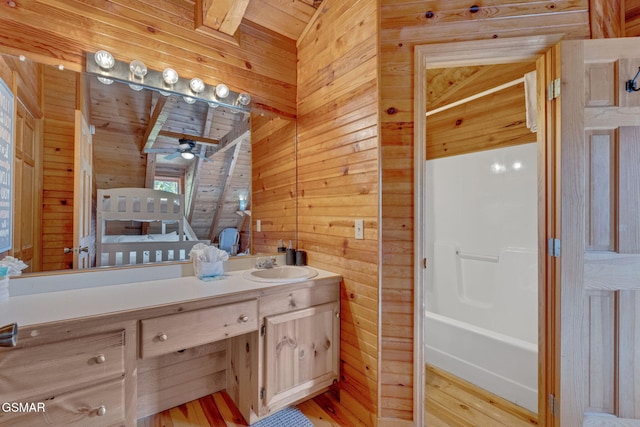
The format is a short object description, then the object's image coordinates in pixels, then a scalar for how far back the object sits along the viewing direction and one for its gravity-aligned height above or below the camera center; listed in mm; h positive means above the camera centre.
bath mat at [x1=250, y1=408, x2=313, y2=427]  1569 -1181
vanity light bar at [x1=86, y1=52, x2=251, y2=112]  1498 +784
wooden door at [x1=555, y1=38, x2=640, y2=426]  1252 -77
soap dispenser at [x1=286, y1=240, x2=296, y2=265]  2088 -315
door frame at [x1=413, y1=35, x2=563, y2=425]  1367 +345
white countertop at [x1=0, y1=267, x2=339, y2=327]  1062 -382
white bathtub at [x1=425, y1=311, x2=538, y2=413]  1693 -971
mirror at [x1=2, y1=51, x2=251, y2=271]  1548 +404
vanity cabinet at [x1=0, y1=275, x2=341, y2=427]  978 -623
